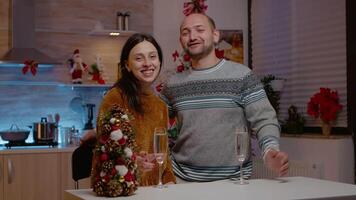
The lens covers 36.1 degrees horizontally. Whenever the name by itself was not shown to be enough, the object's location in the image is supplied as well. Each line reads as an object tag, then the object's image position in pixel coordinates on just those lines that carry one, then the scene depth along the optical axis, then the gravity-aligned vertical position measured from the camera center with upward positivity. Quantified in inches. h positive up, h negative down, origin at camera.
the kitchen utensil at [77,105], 193.0 -1.0
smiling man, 97.3 -1.3
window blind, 165.8 +18.5
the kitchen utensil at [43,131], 176.4 -9.4
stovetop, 173.3 -13.4
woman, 87.6 +1.4
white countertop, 69.4 -12.2
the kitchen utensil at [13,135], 172.2 -10.4
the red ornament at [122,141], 70.7 -5.1
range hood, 176.1 +21.6
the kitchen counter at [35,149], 168.1 -14.7
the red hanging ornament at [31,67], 178.4 +11.7
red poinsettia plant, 159.8 -0.8
